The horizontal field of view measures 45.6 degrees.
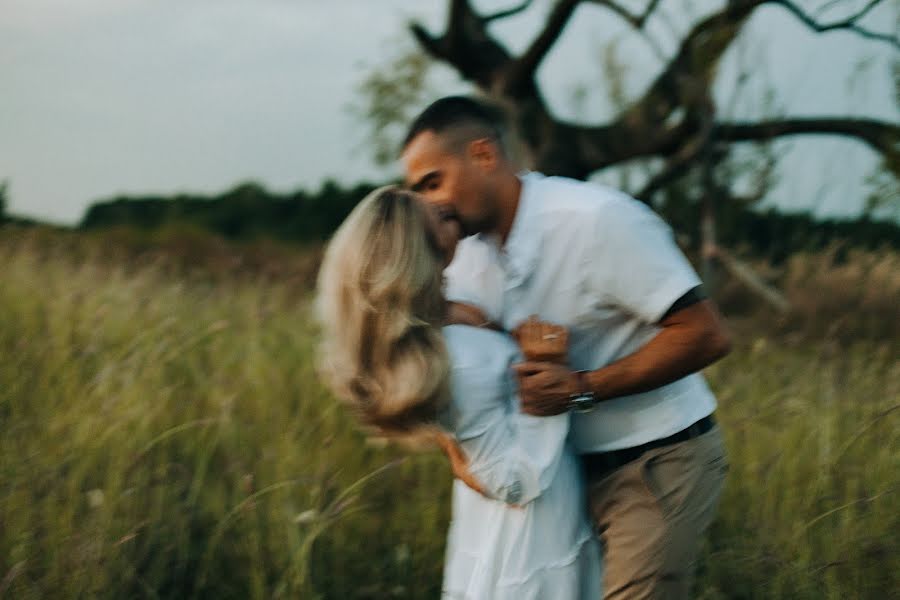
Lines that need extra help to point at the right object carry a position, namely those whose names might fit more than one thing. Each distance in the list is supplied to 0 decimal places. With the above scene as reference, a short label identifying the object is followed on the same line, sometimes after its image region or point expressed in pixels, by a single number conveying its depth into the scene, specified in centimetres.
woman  226
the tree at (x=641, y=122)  938
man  236
